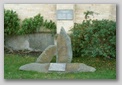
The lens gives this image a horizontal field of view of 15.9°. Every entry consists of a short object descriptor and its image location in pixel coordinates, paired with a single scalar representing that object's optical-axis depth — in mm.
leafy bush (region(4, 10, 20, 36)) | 6688
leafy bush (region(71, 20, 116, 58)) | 6385
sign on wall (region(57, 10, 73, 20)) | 6731
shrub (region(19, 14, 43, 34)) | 6957
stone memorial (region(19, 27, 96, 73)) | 6348
